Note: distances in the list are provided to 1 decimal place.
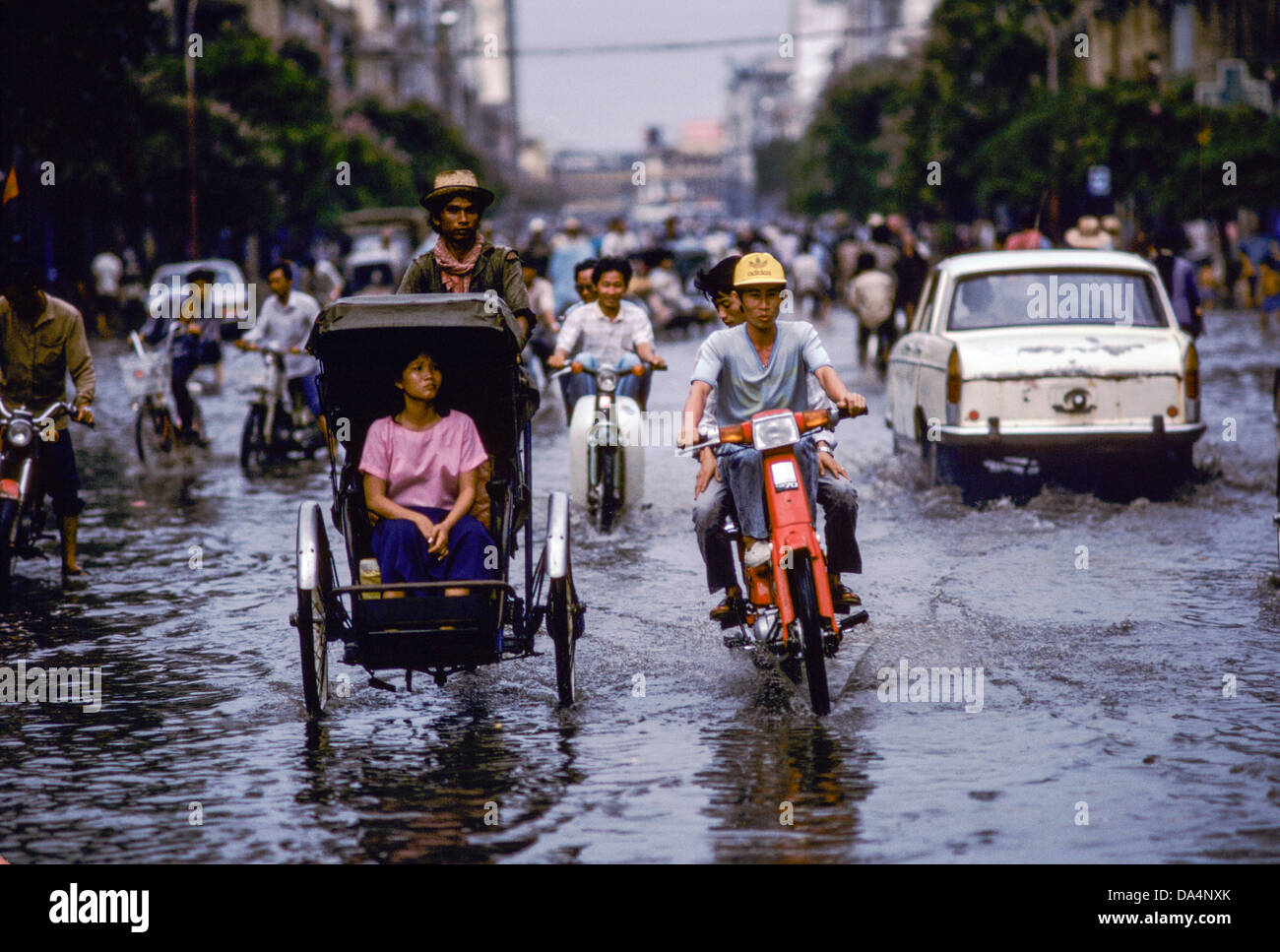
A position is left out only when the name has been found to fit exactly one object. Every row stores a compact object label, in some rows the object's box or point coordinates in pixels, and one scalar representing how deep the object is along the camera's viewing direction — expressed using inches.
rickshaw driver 343.6
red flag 767.7
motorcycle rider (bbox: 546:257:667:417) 522.0
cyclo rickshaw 276.4
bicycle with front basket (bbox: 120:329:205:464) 689.0
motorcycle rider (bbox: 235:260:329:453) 670.5
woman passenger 289.6
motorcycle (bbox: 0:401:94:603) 404.8
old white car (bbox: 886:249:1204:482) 516.7
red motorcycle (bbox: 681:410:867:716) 285.1
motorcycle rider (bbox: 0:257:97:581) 424.2
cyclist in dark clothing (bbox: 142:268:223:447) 696.4
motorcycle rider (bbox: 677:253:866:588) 306.3
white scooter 495.5
